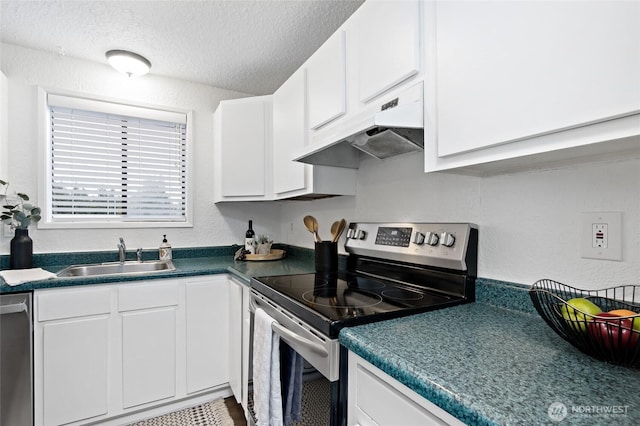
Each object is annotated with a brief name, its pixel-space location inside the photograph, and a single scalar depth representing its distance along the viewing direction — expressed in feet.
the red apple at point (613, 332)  2.09
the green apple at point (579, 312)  2.24
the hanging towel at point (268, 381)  4.20
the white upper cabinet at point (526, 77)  2.00
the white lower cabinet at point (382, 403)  2.12
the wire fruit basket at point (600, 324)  2.12
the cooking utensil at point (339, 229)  6.06
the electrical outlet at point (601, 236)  2.86
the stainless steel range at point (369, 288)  3.13
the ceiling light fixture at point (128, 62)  6.68
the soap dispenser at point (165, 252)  7.66
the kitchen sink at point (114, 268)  6.75
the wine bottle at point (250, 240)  8.28
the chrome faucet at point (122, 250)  7.28
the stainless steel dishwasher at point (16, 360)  4.95
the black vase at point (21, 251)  6.12
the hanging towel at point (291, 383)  4.09
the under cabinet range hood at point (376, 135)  3.37
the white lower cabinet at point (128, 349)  5.34
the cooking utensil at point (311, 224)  6.57
